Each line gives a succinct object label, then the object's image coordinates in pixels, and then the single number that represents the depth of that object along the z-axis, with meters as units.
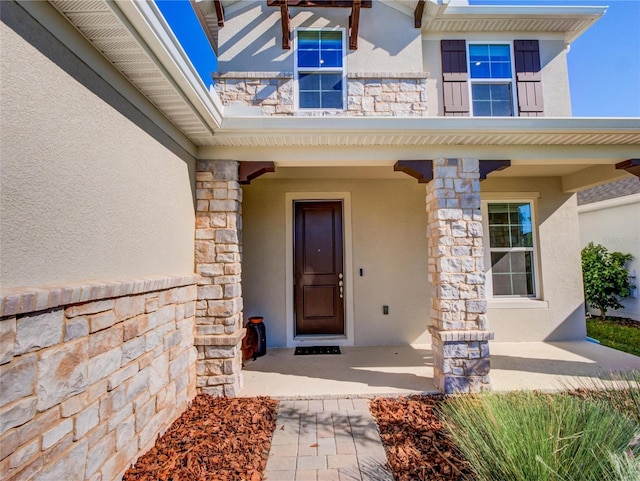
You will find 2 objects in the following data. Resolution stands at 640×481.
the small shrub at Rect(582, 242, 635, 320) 7.59
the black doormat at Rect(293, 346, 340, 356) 4.86
